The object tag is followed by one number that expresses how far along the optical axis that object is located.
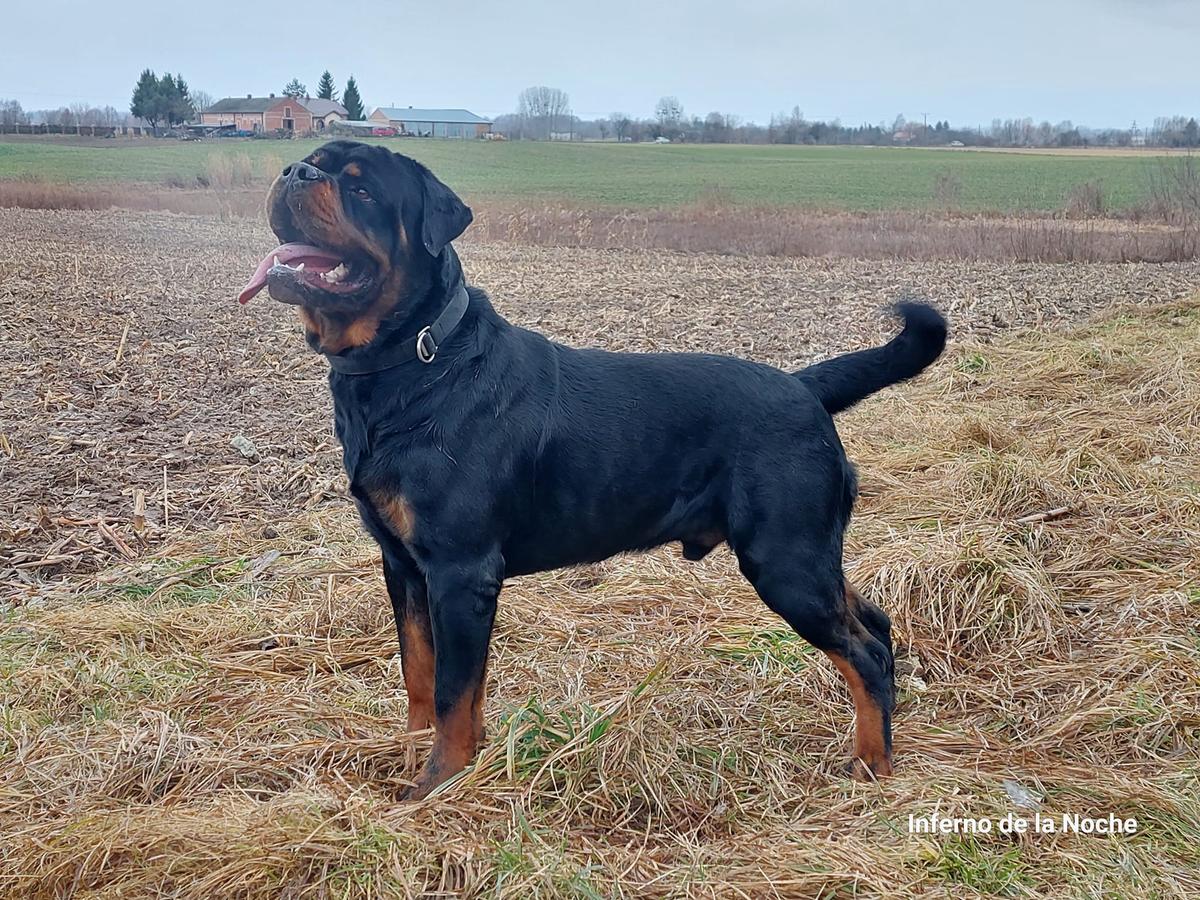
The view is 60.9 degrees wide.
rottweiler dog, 3.28
